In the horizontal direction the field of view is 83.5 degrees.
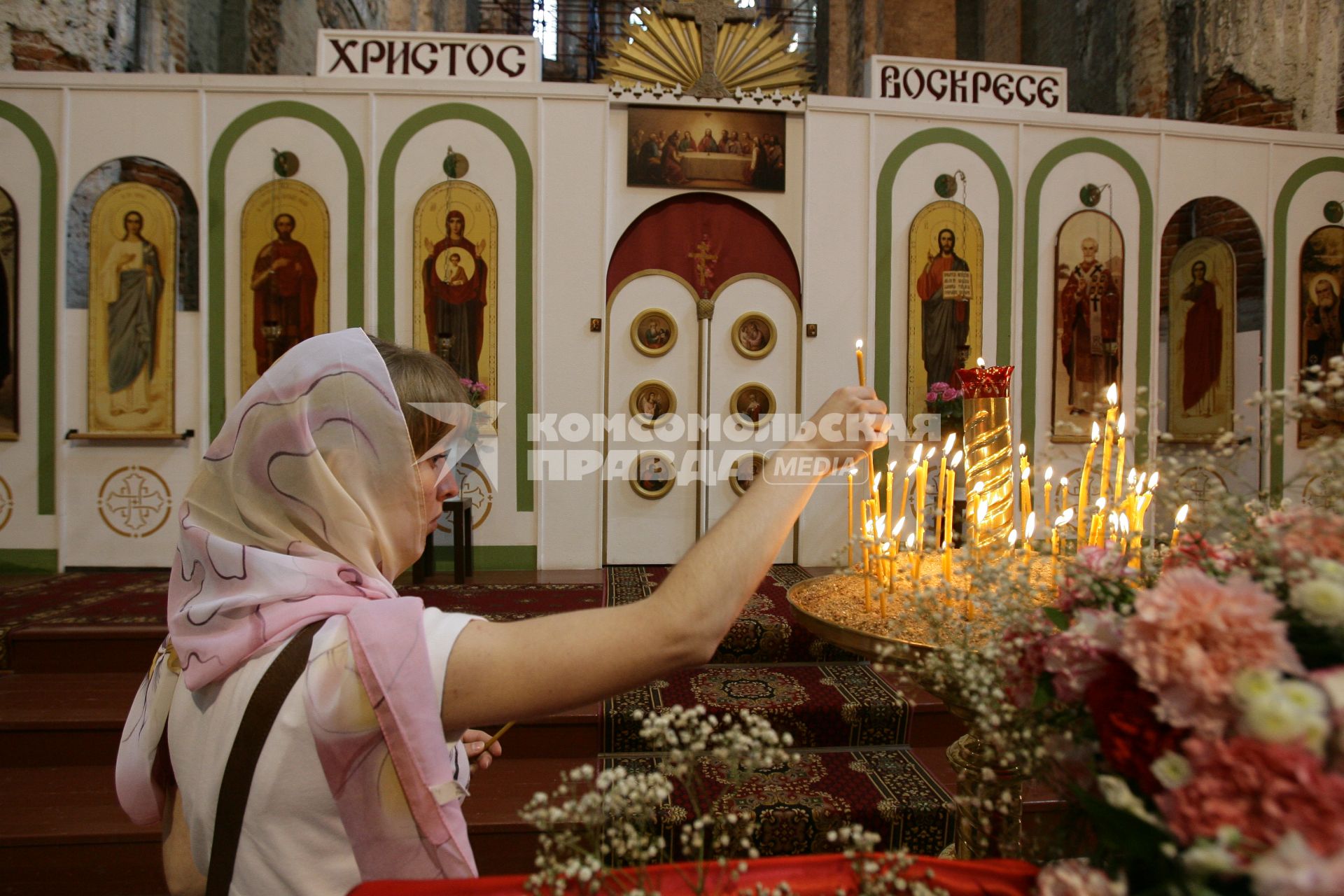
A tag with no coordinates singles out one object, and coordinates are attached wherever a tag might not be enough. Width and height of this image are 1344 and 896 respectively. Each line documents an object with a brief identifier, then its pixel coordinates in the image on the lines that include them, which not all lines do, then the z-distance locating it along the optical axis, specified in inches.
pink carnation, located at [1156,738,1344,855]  21.6
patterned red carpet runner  121.0
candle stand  57.0
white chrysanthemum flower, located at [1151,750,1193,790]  25.3
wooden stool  228.7
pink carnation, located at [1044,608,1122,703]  30.9
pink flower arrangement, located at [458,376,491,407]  233.3
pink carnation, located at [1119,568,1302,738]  25.3
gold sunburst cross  265.0
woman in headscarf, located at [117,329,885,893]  38.1
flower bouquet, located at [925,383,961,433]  255.2
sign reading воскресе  268.1
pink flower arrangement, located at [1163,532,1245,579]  34.8
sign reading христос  253.3
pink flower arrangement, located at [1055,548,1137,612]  36.7
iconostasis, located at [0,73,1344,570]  248.1
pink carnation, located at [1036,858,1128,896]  26.2
